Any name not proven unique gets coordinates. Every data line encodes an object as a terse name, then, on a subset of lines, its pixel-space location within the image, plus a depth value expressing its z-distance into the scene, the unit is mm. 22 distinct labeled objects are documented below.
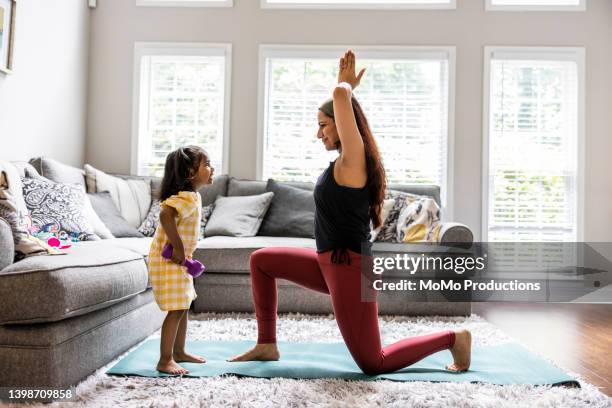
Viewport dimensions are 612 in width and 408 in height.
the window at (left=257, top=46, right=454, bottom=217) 4805
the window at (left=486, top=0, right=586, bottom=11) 4758
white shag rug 1817
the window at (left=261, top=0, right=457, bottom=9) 4777
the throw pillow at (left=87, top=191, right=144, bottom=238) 3682
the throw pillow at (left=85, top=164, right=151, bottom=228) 4082
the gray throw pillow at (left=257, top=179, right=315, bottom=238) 4098
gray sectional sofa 1801
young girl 2115
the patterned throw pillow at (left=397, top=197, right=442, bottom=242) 3617
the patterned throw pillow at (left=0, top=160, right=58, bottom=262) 2182
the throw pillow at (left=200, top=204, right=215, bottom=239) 4074
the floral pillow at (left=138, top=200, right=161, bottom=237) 4047
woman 2014
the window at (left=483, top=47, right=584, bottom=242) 4734
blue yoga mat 2107
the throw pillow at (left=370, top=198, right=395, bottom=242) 3924
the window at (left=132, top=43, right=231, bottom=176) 4887
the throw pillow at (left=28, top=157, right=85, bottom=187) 3543
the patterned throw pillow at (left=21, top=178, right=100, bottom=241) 3020
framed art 3531
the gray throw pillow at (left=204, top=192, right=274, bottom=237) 3986
